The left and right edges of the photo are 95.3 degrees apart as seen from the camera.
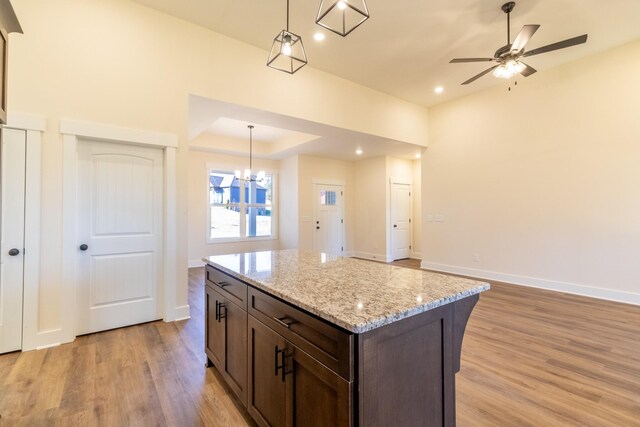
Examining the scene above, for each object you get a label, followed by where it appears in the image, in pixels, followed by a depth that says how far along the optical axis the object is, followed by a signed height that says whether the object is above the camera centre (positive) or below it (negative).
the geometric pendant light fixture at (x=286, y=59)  3.97 +2.23
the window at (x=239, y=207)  7.02 +0.24
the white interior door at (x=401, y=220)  7.36 -0.10
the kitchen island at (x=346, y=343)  1.04 -0.54
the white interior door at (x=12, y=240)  2.53 -0.20
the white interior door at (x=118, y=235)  2.95 -0.19
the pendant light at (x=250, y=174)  6.81 +1.06
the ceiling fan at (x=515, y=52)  2.88 +1.74
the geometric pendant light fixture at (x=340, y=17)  3.14 +2.31
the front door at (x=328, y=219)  7.42 -0.07
